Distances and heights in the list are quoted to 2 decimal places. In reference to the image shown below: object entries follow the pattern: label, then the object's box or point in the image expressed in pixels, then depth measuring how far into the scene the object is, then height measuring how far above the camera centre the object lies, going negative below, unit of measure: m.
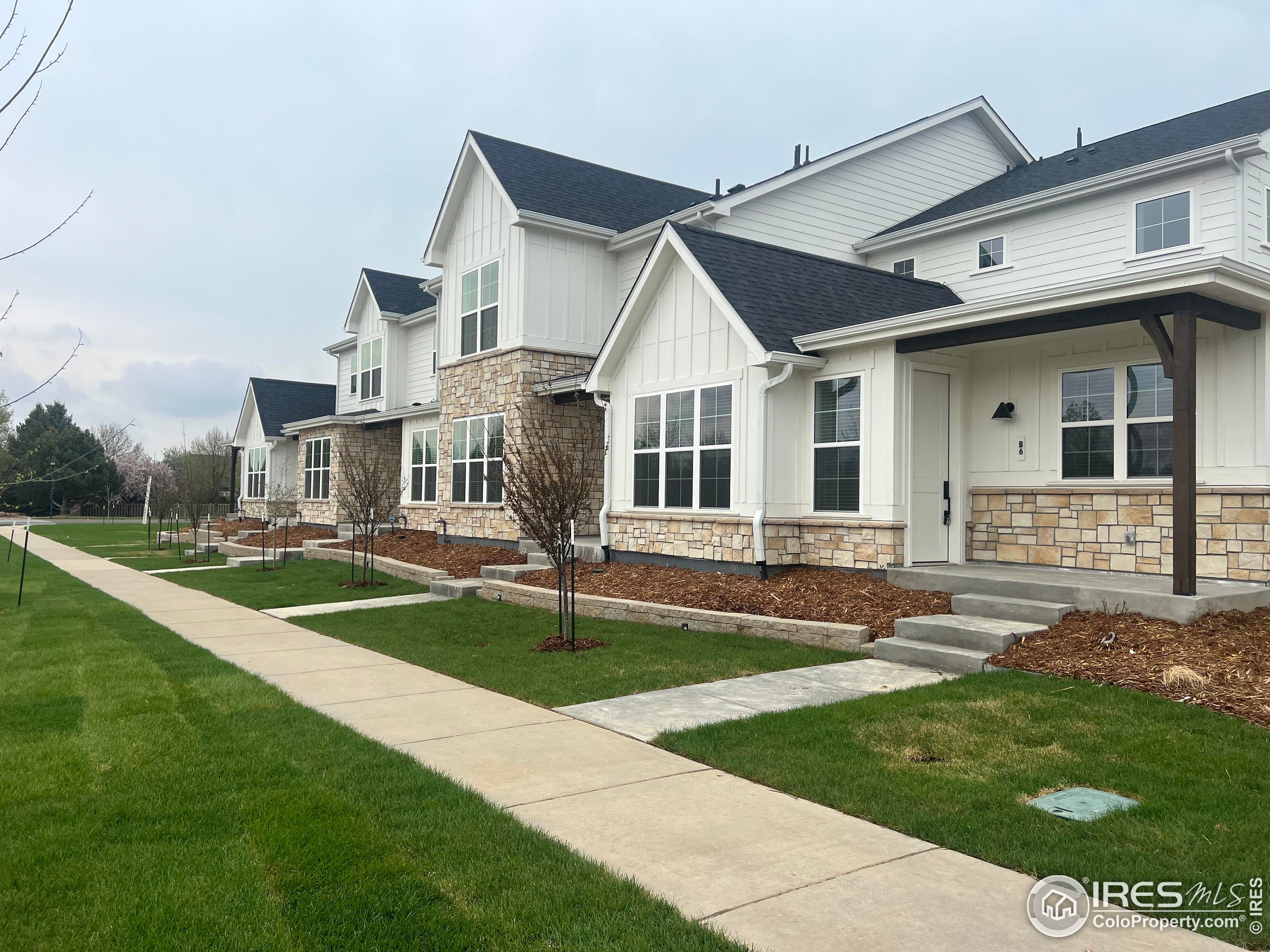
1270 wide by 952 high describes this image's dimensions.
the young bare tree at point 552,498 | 9.66 +0.04
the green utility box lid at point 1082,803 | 4.39 -1.52
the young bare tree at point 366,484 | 15.85 +0.32
